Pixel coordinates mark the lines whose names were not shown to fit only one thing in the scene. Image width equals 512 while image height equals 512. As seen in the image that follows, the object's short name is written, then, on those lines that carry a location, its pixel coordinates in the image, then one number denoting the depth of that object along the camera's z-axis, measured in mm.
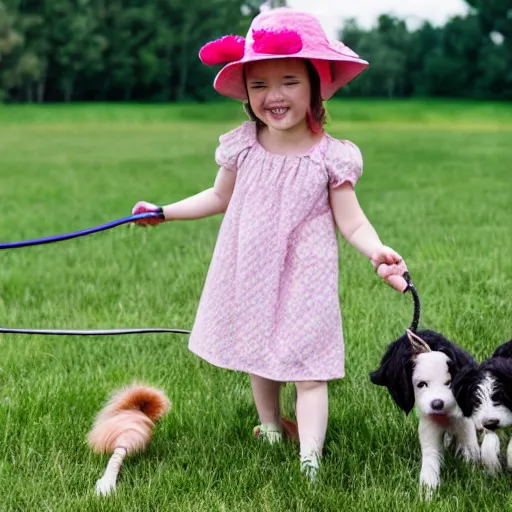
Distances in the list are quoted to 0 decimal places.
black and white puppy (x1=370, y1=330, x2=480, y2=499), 2467
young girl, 2709
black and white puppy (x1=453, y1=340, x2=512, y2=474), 2328
